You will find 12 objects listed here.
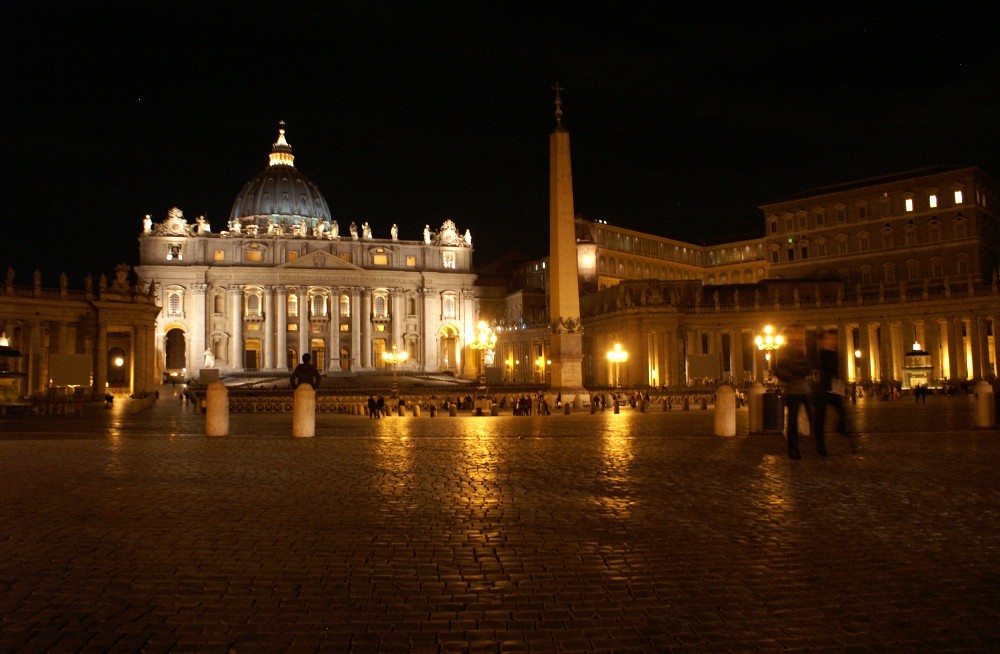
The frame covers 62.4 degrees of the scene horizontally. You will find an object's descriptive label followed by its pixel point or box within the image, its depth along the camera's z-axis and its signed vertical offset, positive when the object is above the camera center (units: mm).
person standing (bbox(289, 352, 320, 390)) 18078 +324
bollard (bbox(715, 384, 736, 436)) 17484 -654
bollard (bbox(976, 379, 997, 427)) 19109 -745
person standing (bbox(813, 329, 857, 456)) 12477 -117
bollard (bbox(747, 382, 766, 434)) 17766 -659
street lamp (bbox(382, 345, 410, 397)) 87538 +3367
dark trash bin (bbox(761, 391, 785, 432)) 17750 -753
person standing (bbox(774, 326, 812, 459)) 12922 +138
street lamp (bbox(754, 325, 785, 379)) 36750 +1787
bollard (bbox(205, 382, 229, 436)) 18531 -397
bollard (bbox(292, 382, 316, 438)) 18266 -528
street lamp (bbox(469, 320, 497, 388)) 48344 +2715
